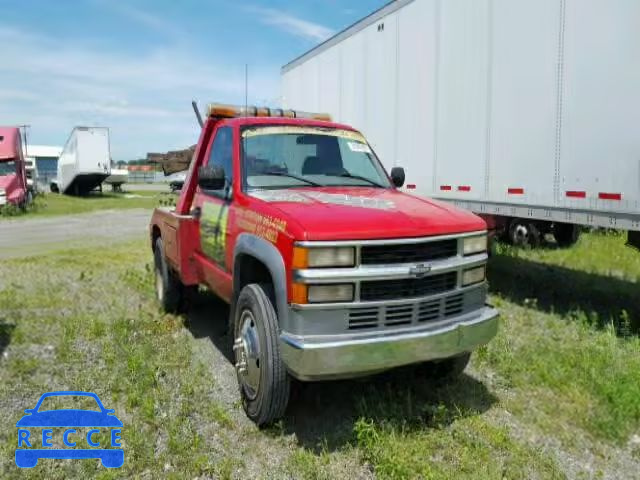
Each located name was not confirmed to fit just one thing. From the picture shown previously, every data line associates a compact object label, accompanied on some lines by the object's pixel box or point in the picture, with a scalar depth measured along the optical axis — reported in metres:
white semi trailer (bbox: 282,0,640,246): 4.87
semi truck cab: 19.36
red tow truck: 3.09
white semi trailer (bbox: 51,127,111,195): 27.58
